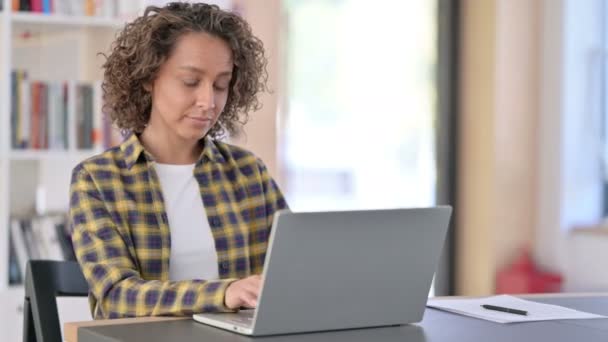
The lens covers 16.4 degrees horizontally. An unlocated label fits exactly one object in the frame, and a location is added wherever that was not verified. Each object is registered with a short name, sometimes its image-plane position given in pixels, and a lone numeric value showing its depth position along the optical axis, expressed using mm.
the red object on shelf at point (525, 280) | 7679
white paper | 4259
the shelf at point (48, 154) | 5932
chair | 4384
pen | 4312
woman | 4413
